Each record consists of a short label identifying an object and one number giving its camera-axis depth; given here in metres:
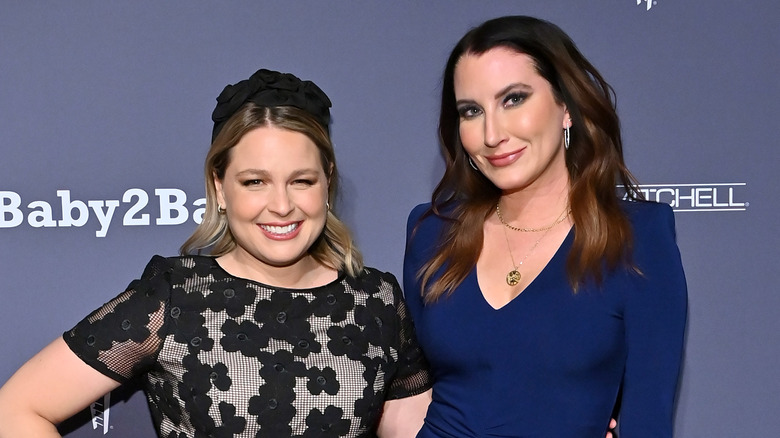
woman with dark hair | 1.54
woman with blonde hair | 1.56
